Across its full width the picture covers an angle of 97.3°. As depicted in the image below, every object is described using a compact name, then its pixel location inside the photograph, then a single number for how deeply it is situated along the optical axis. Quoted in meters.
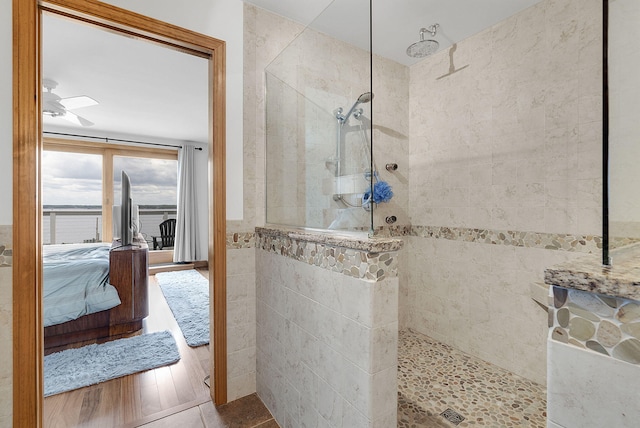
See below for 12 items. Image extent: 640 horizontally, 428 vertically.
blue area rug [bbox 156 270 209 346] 2.72
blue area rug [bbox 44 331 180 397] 1.94
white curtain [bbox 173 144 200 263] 5.41
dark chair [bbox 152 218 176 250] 5.70
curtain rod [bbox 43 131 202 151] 4.41
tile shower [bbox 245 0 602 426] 1.65
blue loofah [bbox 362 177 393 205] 2.13
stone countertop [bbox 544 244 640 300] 0.48
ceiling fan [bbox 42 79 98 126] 2.85
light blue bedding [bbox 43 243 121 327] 2.47
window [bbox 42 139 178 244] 4.70
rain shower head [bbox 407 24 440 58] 1.92
